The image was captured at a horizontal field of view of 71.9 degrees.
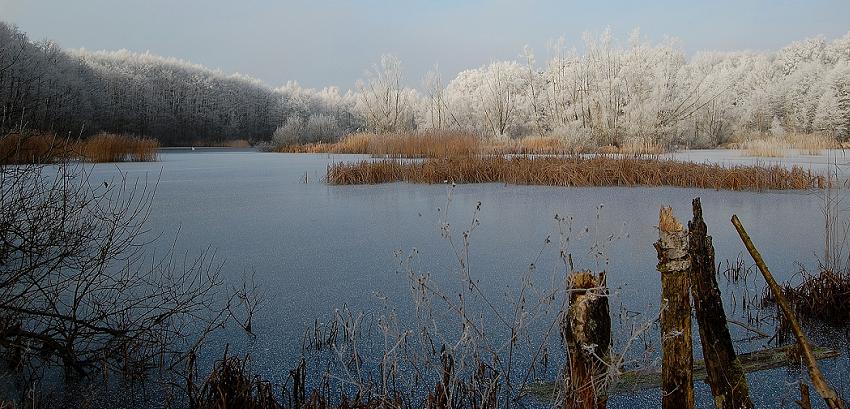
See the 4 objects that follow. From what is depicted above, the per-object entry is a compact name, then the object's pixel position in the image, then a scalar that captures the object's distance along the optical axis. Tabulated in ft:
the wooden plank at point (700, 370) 6.43
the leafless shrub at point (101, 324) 7.03
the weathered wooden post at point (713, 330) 5.08
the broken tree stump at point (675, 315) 5.00
